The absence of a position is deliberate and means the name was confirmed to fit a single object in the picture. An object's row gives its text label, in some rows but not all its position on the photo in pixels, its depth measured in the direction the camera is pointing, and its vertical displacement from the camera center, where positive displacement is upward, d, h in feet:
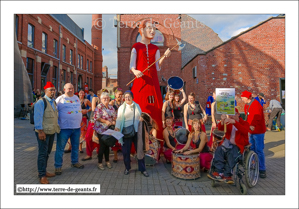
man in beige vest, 10.73 -1.36
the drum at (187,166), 11.64 -4.01
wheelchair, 10.11 -3.71
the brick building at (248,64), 33.30 +7.07
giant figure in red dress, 15.06 +2.14
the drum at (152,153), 14.01 -3.85
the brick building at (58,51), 52.21 +17.78
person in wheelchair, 10.17 -2.57
